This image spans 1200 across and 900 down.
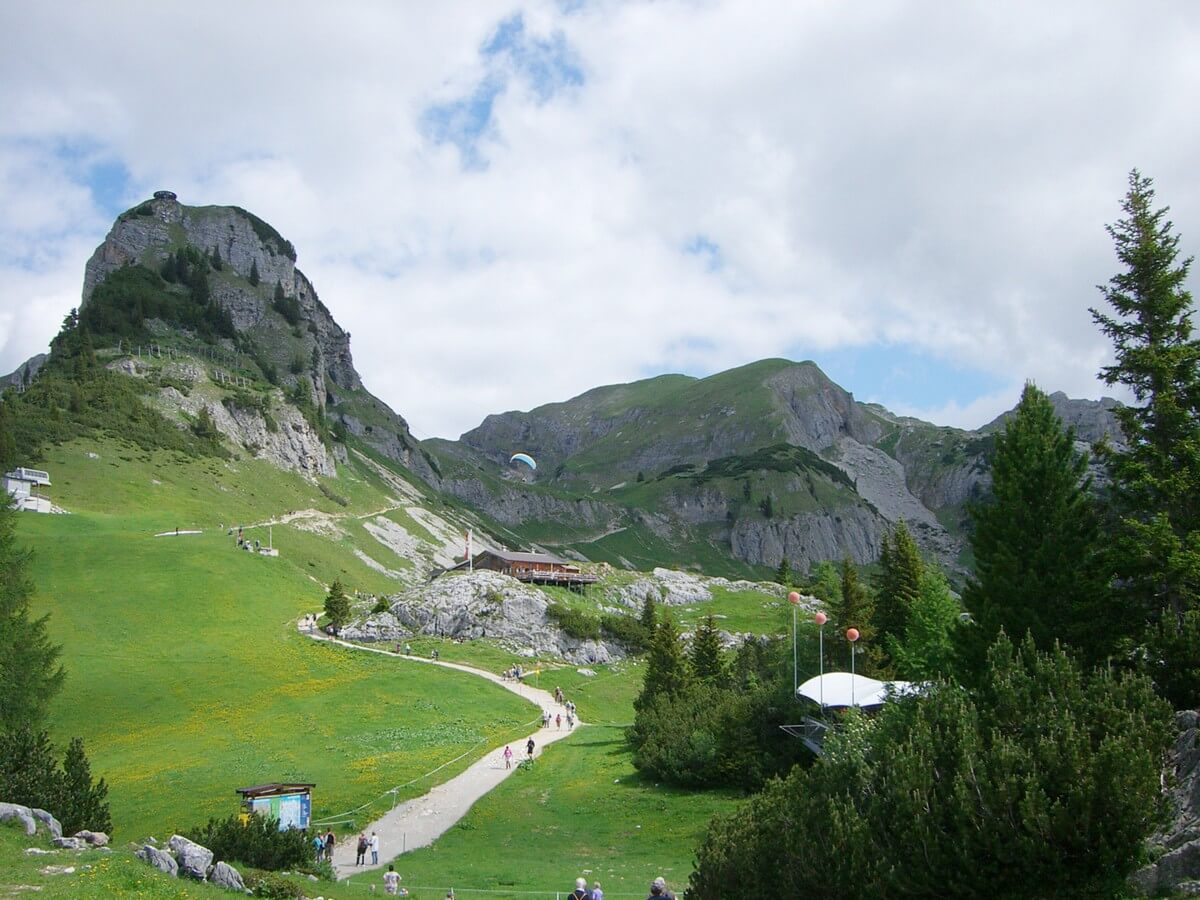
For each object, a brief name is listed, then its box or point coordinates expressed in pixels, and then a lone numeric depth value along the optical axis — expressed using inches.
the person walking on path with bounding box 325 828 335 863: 1299.1
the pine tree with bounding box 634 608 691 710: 2385.6
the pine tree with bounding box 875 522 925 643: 2508.6
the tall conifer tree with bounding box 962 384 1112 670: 1157.7
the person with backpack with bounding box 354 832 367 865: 1301.7
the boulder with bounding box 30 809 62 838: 924.5
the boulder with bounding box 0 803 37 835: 880.3
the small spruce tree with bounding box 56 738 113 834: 1029.8
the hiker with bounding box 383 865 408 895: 1037.8
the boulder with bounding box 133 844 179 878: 807.1
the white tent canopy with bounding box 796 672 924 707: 1587.1
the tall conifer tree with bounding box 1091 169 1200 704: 1091.3
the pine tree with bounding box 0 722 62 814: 1007.6
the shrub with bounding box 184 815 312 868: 1033.5
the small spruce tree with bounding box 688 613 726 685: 2632.9
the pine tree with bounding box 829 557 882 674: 2399.1
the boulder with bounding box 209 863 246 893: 830.5
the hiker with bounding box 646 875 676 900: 768.9
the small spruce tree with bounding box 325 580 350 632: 3363.7
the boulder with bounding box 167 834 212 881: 831.1
